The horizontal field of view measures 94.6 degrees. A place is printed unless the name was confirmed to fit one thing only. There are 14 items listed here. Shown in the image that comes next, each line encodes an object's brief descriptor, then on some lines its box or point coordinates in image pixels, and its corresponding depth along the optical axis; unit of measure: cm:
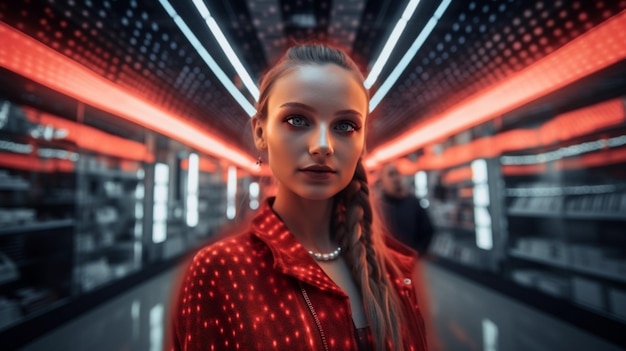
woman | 60
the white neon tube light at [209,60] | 80
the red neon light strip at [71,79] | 150
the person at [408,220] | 252
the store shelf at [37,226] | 269
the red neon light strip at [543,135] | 292
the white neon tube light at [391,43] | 82
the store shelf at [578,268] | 282
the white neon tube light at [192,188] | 677
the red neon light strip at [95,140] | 321
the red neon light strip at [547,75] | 177
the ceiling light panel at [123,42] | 123
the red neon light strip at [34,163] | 285
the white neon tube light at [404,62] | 94
